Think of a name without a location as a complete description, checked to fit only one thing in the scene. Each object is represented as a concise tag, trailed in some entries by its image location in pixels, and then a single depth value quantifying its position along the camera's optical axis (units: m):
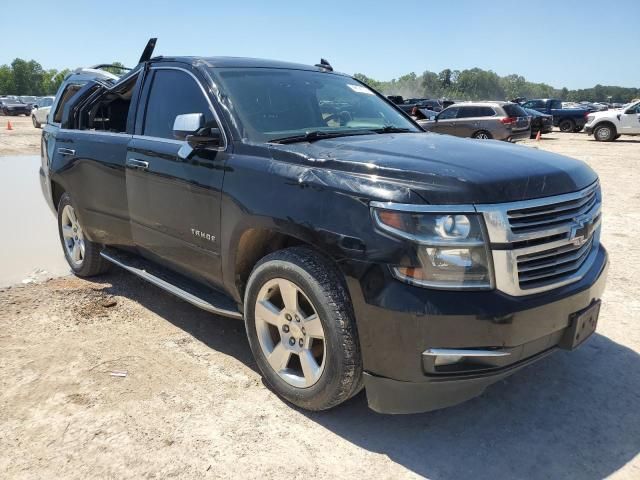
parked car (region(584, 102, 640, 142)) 22.92
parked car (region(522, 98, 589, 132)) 29.91
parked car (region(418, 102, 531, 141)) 18.53
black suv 2.45
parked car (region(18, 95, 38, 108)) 52.38
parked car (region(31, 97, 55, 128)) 29.11
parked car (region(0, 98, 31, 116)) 46.47
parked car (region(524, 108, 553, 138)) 24.62
